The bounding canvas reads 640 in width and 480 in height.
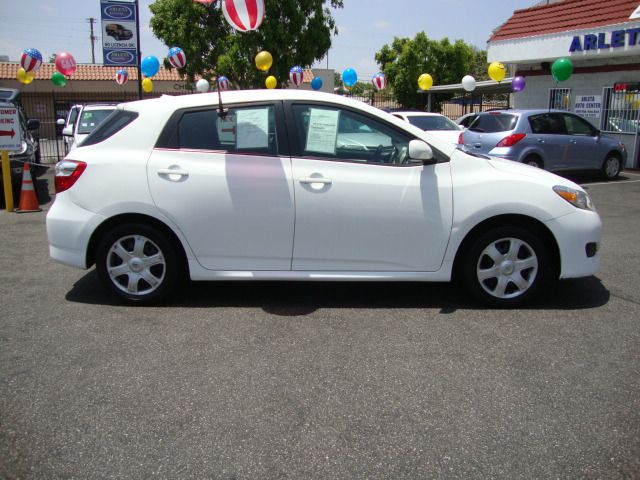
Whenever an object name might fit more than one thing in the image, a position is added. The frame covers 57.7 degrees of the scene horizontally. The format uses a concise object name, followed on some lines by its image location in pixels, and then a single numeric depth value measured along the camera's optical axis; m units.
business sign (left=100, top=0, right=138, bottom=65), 15.02
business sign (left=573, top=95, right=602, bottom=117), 16.42
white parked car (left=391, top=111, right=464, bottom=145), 14.14
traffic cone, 9.37
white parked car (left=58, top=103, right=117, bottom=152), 13.98
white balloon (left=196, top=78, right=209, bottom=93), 17.87
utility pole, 69.10
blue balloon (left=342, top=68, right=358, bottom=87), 22.62
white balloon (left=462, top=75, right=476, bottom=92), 19.12
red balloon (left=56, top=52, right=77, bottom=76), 19.33
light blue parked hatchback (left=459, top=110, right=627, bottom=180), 11.61
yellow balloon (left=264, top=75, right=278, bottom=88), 20.43
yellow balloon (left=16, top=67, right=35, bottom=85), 18.97
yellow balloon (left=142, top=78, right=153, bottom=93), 22.47
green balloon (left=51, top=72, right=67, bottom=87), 23.09
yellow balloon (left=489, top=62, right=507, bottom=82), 17.55
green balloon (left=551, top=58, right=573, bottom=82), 14.52
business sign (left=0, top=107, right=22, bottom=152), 9.31
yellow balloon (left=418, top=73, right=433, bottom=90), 21.72
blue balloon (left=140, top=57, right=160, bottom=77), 19.34
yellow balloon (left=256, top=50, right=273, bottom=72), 19.72
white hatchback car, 4.49
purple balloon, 17.18
